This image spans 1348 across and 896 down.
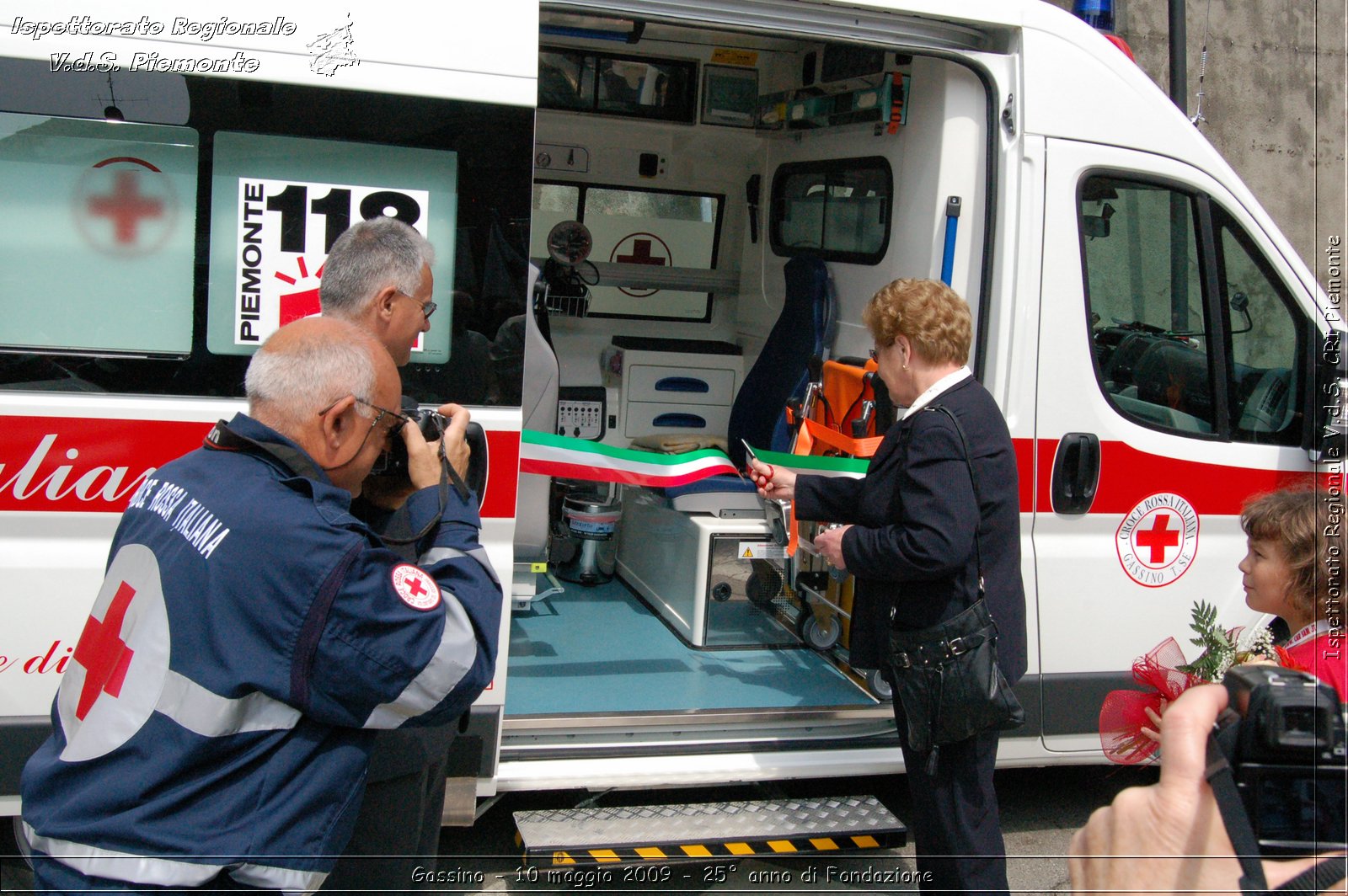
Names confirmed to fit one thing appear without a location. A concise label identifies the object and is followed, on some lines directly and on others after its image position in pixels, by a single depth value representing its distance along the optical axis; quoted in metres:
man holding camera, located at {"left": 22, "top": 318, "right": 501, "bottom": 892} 1.53
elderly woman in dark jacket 2.58
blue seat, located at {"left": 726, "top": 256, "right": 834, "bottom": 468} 4.45
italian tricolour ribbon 3.60
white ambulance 2.60
